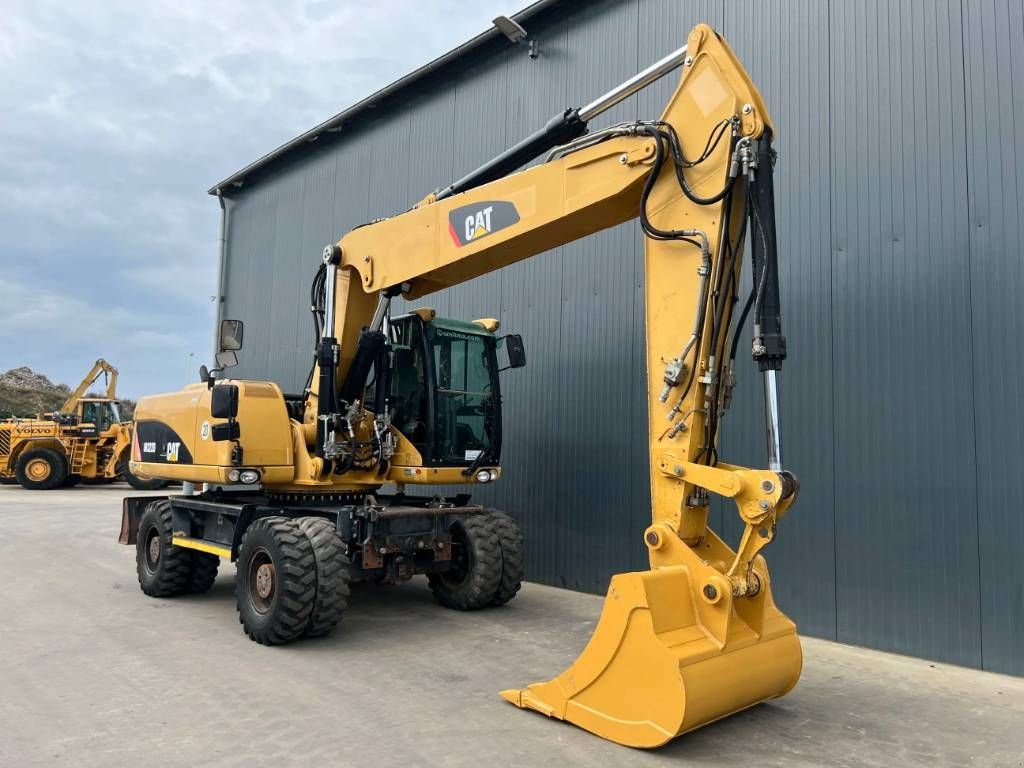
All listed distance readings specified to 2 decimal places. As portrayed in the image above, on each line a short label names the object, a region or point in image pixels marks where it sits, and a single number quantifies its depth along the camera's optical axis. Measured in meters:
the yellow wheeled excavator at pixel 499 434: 4.35
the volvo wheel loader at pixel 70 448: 22.58
